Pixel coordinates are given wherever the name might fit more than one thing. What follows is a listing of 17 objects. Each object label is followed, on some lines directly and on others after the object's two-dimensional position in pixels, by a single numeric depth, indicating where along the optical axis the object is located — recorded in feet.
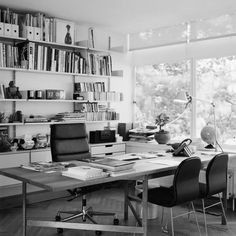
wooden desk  9.23
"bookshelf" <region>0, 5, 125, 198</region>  16.10
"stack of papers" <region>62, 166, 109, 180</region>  9.64
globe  16.16
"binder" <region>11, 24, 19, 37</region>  16.11
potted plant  18.39
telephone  14.16
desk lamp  16.15
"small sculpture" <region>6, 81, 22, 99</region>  16.14
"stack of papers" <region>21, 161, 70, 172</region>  10.87
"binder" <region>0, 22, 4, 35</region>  15.76
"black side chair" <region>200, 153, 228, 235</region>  12.30
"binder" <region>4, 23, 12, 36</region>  15.89
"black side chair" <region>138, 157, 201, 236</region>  11.12
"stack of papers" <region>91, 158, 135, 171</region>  10.44
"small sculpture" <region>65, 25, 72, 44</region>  18.29
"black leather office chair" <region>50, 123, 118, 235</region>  13.65
